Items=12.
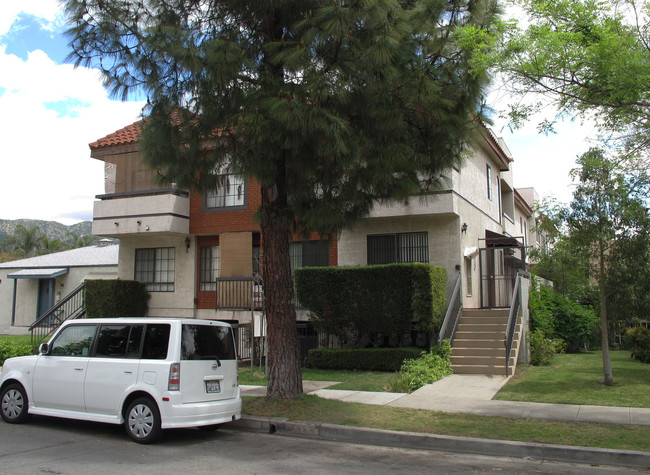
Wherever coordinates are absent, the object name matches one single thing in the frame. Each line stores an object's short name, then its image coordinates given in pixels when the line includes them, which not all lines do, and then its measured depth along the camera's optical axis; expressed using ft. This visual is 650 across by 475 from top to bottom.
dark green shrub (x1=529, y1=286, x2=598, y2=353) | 66.69
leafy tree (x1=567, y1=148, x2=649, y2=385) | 37.76
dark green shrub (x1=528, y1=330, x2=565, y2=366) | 50.44
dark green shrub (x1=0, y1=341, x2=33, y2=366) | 51.98
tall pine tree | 27.22
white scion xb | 25.46
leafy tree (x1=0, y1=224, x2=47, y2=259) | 190.80
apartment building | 54.13
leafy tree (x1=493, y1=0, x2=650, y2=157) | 25.94
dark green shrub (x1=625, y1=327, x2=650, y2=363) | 52.70
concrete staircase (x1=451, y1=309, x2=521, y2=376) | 45.55
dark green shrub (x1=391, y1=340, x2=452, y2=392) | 38.91
